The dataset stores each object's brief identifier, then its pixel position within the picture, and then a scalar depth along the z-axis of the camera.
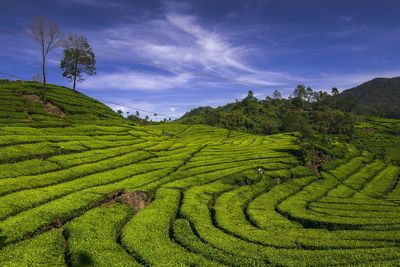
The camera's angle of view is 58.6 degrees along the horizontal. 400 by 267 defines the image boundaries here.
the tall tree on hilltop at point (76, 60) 85.92
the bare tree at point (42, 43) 65.80
